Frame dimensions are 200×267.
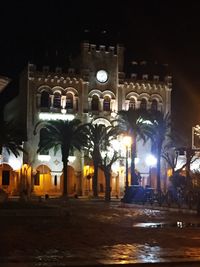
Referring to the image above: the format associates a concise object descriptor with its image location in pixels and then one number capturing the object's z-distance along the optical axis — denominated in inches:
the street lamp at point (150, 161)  2015.8
